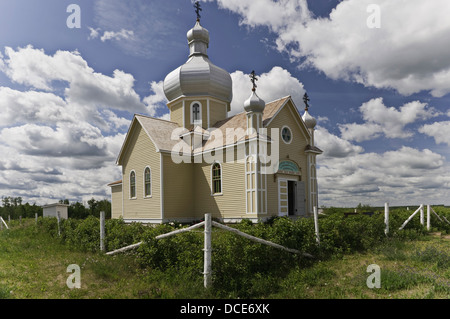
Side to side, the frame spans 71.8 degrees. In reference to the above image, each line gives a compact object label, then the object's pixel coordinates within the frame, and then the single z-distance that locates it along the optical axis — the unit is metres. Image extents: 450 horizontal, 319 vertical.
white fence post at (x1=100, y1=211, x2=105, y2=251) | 9.88
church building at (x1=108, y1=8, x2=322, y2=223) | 16.14
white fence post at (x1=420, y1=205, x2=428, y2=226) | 14.24
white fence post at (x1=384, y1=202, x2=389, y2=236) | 11.97
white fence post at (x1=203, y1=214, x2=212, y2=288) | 6.59
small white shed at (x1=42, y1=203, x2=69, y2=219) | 28.44
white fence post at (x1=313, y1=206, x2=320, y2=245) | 9.64
